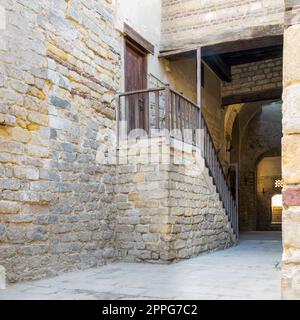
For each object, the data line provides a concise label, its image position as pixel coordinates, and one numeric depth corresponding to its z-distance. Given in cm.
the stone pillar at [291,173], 216
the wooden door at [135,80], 730
